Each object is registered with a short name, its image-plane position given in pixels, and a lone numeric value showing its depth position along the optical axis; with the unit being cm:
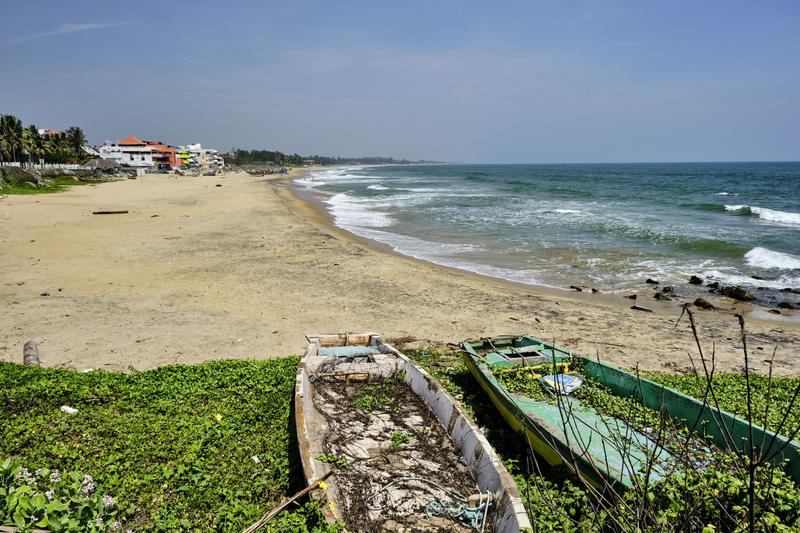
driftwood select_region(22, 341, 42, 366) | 934
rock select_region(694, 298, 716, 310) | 1498
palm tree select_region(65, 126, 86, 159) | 8550
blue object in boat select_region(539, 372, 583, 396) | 816
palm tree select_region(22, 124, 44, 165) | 5931
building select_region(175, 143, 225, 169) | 14200
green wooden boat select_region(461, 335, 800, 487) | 587
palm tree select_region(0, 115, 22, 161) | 5650
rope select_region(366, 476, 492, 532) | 520
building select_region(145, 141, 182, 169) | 12331
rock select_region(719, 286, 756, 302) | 1620
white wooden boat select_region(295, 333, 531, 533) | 531
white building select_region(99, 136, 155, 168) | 11330
